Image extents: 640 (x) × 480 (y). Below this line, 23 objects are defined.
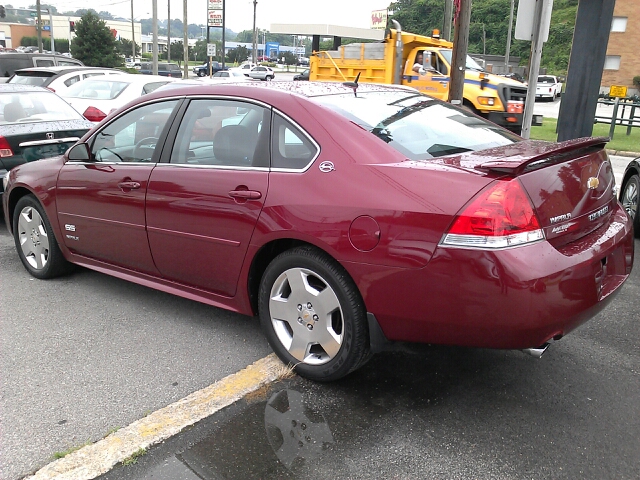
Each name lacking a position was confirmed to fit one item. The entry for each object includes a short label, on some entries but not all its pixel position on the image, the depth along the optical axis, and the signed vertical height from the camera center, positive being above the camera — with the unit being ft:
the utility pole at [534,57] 24.38 +0.29
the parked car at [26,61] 62.34 -2.00
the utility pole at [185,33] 125.86 +3.00
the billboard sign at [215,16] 142.42 +7.39
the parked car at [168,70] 160.04 -5.98
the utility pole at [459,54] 33.87 +0.37
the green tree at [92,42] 138.31 +0.52
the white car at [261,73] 155.43 -5.50
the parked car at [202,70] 185.09 -6.21
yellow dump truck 45.96 -1.03
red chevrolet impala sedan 8.95 -2.60
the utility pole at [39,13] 156.02 +7.00
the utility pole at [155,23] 89.06 +3.22
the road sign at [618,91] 59.00 -2.12
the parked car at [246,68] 175.11 -5.08
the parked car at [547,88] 133.18 -4.73
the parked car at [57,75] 40.97 -2.19
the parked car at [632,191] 19.96 -3.99
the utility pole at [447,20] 70.04 +4.53
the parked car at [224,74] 134.59 -5.05
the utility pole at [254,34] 204.68 +5.60
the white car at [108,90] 36.73 -2.65
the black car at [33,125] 21.35 -2.93
